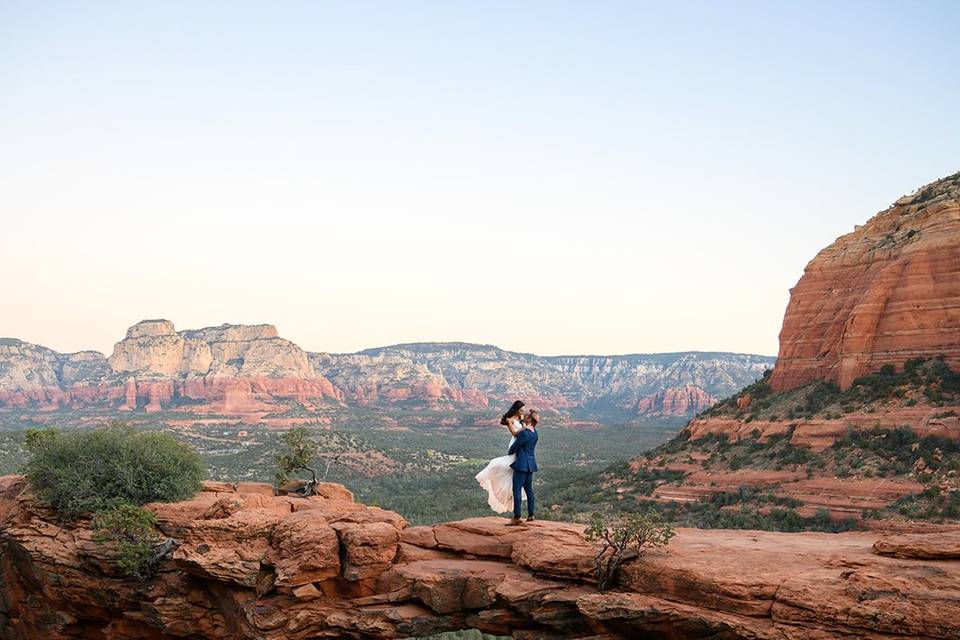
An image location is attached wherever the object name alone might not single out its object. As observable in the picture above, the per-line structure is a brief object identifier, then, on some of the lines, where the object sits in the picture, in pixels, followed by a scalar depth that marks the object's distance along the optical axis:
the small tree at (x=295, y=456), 23.97
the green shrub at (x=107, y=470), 17.48
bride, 14.40
